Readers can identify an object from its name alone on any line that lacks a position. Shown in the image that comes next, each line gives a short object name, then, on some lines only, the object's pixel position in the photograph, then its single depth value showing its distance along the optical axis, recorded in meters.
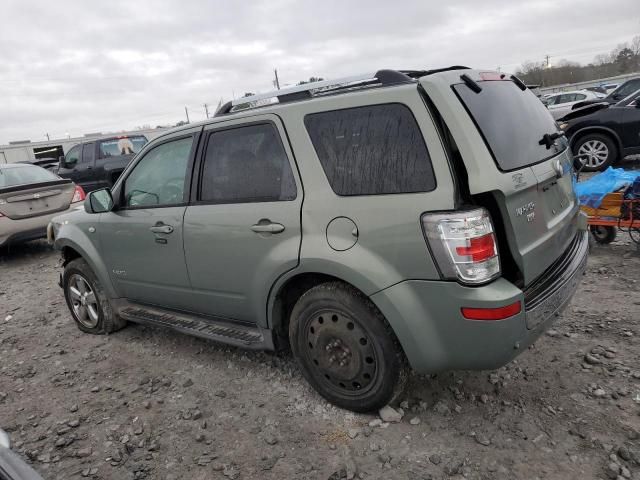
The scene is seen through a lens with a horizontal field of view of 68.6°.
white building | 35.22
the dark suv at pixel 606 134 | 8.75
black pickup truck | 12.45
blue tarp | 4.89
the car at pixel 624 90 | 11.09
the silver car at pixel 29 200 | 7.10
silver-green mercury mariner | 2.25
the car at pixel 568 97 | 19.05
